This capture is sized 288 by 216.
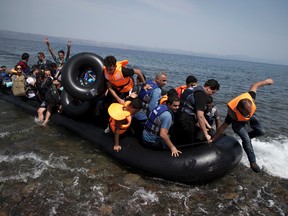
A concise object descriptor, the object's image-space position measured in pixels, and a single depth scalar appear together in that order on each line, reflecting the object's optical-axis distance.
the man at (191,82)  4.62
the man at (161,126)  3.90
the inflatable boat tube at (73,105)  5.83
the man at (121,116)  4.30
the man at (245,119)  3.78
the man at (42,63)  7.89
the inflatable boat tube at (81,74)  5.34
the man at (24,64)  8.32
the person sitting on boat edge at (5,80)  8.49
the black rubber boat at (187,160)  4.11
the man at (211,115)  4.81
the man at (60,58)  7.98
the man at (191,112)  4.02
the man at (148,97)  4.55
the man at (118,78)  4.89
